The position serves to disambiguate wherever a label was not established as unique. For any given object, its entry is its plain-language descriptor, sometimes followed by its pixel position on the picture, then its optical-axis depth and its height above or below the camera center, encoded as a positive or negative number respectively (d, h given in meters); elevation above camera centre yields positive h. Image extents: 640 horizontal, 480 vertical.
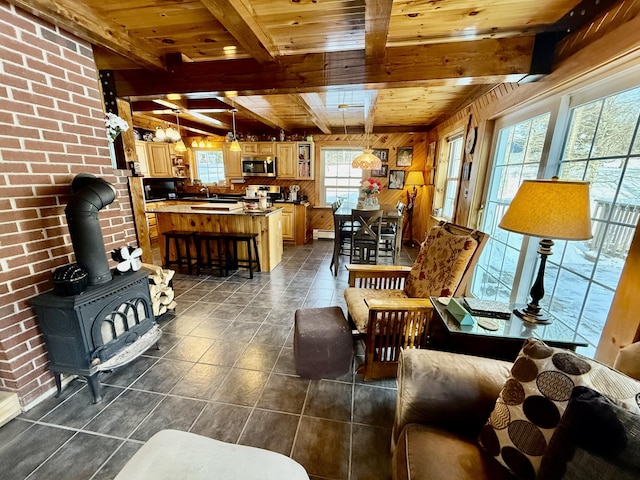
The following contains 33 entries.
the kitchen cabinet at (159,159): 5.58 +0.30
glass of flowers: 2.05 +0.37
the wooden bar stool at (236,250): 3.60 -1.09
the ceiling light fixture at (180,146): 4.69 +0.49
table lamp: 1.06 -0.13
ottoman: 1.72 -1.13
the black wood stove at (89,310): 1.48 -0.80
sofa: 0.65 -0.77
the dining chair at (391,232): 3.84 -0.82
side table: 1.26 -0.76
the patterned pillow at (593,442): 0.60 -0.63
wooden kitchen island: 3.77 -0.71
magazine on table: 1.42 -0.72
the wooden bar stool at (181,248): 3.69 -1.11
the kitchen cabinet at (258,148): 5.62 +0.58
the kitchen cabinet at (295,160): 5.52 +0.33
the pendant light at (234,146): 4.67 +0.51
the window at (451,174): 3.87 +0.07
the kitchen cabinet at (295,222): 5.45 -0.97
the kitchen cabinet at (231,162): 5.73 +0.27
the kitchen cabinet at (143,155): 5.35 +0.38
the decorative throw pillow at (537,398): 0.75 -0.67
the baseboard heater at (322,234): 6.11 -1.34
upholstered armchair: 1.62 -0.79
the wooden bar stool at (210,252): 3.63 -1.16
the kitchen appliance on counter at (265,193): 4.14 -0.32
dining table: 3.67 -0.63
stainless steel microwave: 5.64 +0.21
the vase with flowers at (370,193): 3.87 -0.25
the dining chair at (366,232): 3.39 -0.74
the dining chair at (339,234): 3.69 -0.86
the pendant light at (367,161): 4.08 +0.24
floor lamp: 4.88 -0.40
